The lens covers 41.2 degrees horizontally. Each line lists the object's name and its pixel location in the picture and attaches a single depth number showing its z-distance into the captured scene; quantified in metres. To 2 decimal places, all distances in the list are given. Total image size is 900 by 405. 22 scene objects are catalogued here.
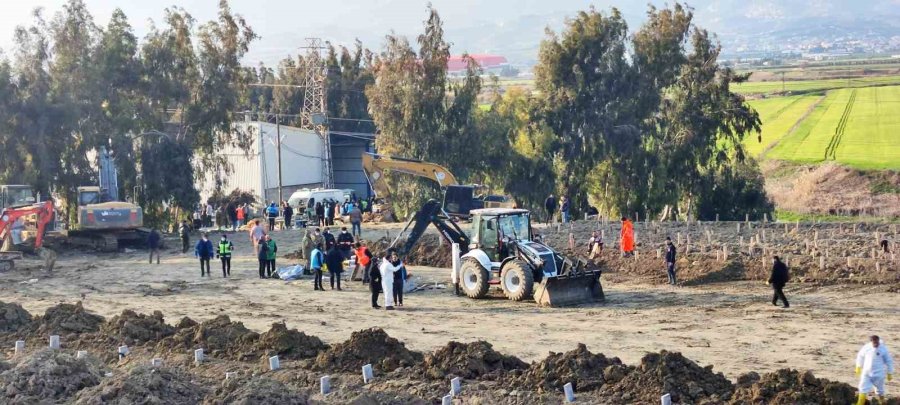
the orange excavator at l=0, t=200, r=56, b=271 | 34.44
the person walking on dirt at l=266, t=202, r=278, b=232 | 42.88
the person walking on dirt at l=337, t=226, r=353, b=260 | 30.78
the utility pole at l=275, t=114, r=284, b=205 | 53.44
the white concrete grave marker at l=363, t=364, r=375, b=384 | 17.33
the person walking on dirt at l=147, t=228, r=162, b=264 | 34.97
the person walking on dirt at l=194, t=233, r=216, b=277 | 31.05
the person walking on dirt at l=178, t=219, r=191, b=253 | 36.62
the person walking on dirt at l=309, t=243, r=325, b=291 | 27.92
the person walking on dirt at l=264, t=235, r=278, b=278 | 30.38
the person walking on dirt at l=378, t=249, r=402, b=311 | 24.67
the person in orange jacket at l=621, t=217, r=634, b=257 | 30.39
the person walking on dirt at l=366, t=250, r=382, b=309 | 25.00
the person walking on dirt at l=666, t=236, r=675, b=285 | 27.44
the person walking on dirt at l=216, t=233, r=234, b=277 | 30.55
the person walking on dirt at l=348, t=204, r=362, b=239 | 37.84
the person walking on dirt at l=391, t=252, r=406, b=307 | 24.95
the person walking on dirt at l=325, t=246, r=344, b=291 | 27.67
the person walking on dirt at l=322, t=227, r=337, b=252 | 29.92
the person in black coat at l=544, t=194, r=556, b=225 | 42.22
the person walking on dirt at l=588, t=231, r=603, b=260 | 31.18
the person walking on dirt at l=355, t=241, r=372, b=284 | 28.39
